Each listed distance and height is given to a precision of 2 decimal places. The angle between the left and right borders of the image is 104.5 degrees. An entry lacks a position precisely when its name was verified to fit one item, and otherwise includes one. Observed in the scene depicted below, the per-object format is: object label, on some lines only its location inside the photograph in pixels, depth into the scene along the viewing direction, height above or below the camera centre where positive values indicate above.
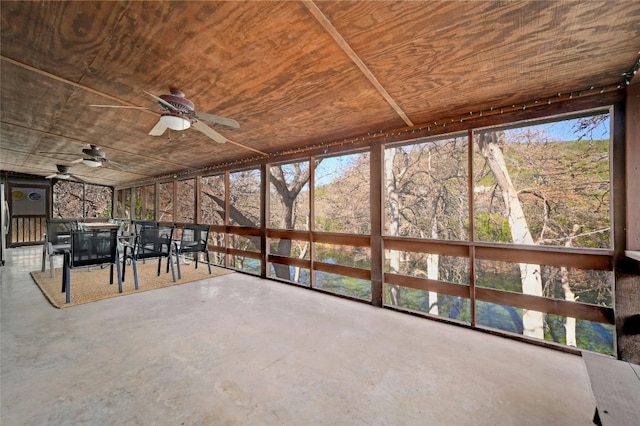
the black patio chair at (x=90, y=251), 3.33 -0.52
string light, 2.06 +1.08
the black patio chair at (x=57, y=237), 4.07 -0.41
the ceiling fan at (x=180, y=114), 2.24 +0.96
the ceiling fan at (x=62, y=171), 6.07 +1.07
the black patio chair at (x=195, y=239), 4.75 -0.52
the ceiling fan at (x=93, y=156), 4.29 +1.04
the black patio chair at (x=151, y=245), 4.12 -0.55
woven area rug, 3.50 -1.17
